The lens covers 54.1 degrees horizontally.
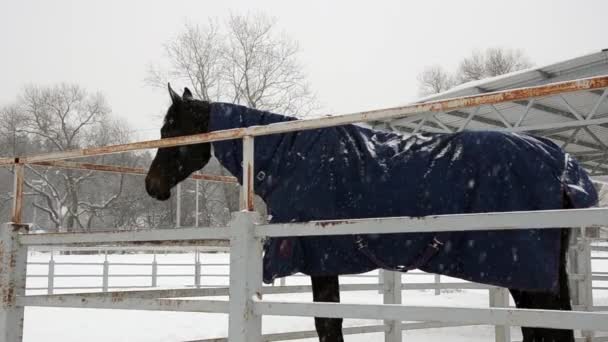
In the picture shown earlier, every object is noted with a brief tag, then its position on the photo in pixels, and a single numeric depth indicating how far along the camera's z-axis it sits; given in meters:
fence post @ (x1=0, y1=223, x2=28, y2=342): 3.29
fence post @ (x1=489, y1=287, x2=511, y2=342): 4.92
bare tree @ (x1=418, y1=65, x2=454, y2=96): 42.84
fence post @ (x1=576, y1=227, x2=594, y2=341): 7.47
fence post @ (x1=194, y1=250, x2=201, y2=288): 13.53
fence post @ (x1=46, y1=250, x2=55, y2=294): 12.31
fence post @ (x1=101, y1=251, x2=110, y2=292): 13.10
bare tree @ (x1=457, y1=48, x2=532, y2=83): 41.47
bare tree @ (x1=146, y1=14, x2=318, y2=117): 29.33
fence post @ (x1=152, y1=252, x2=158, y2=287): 13.91
